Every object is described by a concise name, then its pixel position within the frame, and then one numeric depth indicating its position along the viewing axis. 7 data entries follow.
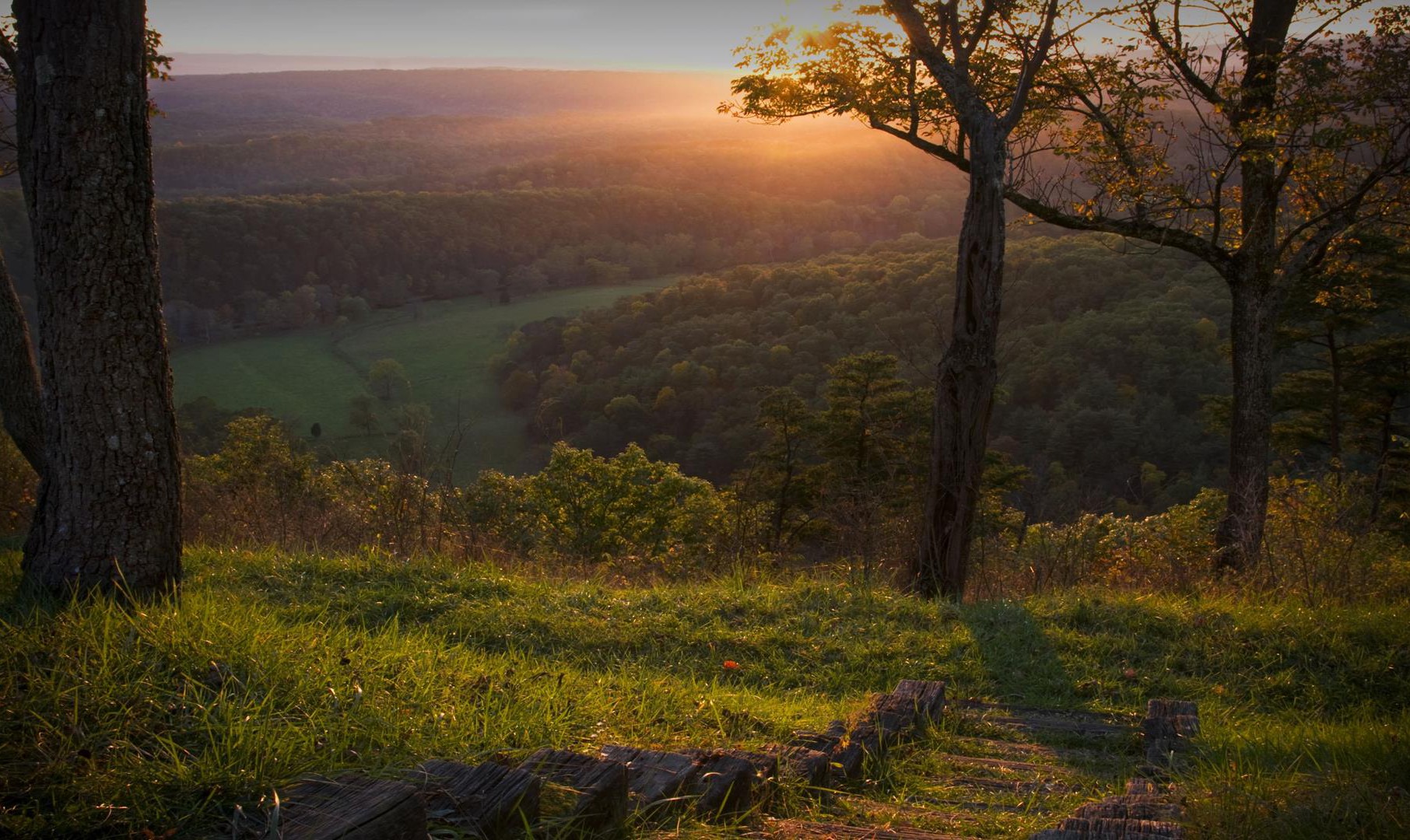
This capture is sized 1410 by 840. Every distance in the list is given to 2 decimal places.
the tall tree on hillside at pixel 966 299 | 7.50
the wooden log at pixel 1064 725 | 4.09
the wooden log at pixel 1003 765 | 3.47
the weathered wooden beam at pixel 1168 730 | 3.22
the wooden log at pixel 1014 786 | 3.24
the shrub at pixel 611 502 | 25.50
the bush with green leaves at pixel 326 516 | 7.68
